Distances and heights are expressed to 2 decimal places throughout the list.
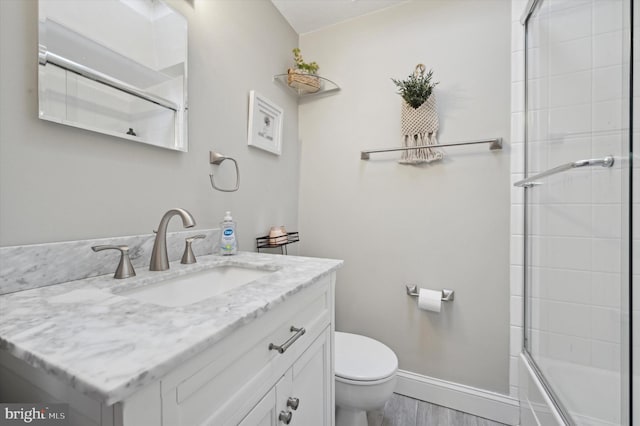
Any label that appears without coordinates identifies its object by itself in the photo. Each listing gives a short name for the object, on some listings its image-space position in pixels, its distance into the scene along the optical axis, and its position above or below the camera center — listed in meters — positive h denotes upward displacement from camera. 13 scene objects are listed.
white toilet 1.19 -0.75
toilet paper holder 1.53 -0.48
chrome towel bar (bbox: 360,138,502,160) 1.40 +0.35
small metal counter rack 1.55 -0.19
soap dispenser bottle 1.18 -0.13
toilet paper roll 1.49 -0.50
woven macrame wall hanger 1.52 +0.46
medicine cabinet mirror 0.75 +0.45
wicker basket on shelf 1.71 +0.82
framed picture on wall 1.48 +0.50
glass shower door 0.95 +0.00
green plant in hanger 1.49 +0.66
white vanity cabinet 0.40 -0.33
